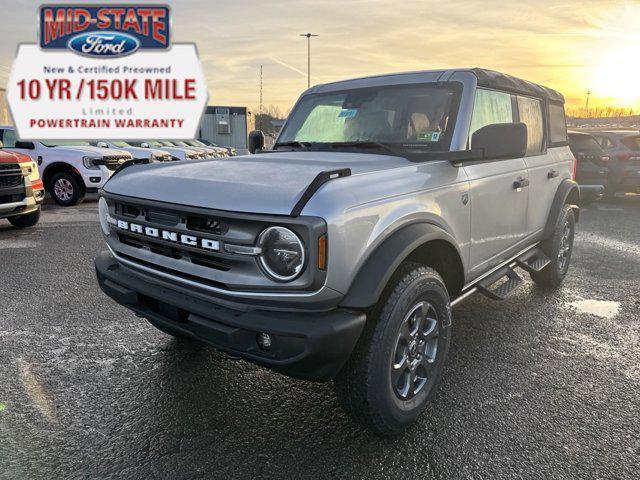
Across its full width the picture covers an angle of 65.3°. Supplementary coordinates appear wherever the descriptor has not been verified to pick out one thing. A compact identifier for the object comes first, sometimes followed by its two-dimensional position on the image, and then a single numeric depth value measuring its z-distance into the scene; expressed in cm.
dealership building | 3638
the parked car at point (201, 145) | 2357
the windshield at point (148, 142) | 1801
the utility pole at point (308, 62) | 4262
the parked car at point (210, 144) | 2758
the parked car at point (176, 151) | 1777
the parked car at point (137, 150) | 1481
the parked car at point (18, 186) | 776
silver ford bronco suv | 216
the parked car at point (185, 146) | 2041
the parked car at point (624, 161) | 1147
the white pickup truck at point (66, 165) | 1120
